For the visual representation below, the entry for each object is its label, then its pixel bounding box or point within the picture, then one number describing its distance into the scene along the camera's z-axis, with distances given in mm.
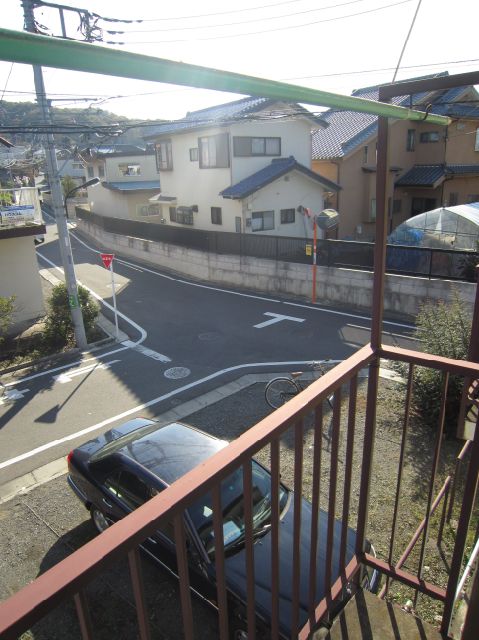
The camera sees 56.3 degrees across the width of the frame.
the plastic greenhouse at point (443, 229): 15414
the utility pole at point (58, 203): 10180
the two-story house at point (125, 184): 33125
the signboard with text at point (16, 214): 14367
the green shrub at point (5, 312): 12421
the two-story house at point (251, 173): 21094
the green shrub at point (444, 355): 7219
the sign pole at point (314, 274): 15212
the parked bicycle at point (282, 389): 8664
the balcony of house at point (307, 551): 1104
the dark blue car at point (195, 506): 3877
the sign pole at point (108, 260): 13833
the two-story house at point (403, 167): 23016
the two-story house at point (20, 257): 14461
